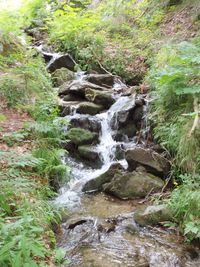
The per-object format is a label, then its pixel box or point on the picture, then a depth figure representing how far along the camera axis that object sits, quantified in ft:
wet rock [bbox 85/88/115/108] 26.45
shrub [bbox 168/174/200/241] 12.17
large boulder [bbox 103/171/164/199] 17.08
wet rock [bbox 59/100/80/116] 25.11
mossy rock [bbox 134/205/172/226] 14.07
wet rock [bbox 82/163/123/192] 18.31
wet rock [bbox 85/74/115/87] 30.01
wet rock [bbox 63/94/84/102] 27.27
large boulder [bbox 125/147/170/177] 18.19
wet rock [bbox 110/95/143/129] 24.13
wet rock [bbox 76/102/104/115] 25.55
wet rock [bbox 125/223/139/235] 13.89
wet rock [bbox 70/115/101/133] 24.08
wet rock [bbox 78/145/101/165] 21.70
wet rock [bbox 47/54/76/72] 33.39
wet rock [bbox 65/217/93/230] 13.97
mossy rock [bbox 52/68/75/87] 30.86
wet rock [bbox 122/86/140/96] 26.73
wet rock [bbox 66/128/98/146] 21.99
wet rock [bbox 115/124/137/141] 23.95
